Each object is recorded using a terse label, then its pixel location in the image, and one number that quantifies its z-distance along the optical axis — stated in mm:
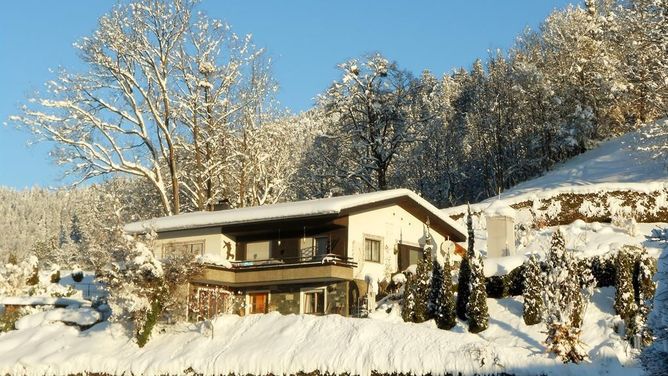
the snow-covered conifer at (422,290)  30688
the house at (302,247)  34812
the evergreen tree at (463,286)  30641
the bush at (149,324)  32938
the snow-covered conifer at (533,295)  28688
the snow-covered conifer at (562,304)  25578
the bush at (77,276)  50688
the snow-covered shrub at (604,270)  30141
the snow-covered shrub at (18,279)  44125
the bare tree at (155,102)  45625
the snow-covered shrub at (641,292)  26125
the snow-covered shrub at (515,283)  31467
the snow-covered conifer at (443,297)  29891
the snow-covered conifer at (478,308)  28844
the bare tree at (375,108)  55219
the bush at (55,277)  49969
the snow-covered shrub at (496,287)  31562
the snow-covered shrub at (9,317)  38938
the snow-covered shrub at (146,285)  32656
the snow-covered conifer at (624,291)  27422
